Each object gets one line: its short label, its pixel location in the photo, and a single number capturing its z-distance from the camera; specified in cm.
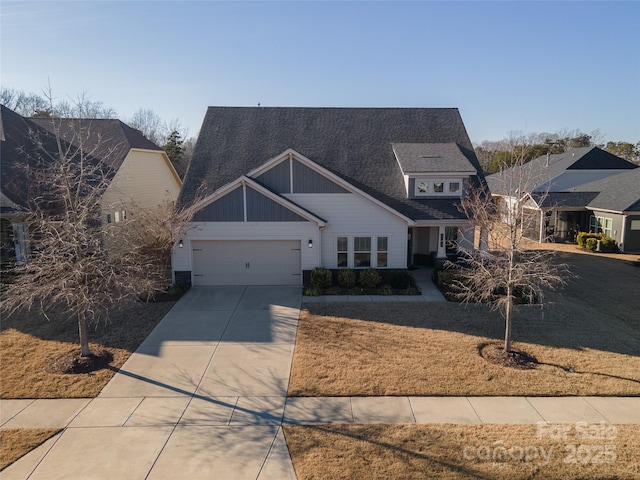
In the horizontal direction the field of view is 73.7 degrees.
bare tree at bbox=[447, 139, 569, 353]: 1173
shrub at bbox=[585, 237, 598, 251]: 2645
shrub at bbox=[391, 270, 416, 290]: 1780
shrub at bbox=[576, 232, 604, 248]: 2665
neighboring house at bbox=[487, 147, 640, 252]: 2575
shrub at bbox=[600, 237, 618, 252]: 2597
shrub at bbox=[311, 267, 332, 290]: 1795
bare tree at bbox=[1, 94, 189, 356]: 1068
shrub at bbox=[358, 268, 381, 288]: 1792
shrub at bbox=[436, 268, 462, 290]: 1745
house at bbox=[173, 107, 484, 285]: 1805
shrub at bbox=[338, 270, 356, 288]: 1797
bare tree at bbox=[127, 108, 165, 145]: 5733
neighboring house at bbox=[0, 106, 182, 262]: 1812
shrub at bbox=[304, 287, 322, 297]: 1728
